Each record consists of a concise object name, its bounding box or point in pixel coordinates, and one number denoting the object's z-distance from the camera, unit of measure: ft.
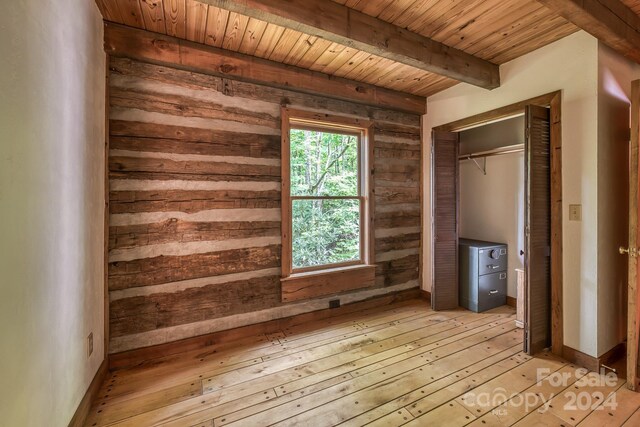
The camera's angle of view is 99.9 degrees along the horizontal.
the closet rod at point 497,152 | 10.44
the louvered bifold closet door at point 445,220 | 11.03
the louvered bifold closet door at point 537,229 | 7.87
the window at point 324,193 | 9.70
